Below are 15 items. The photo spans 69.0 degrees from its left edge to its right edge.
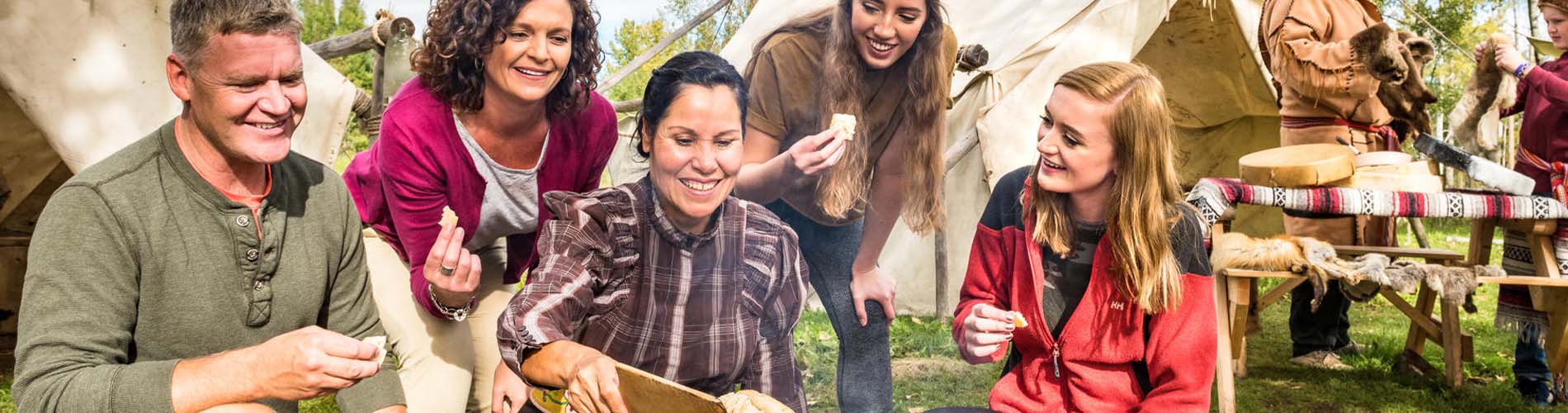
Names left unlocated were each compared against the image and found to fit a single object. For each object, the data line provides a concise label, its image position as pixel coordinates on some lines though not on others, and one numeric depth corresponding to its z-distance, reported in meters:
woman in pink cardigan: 2.71
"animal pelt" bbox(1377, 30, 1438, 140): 4.81
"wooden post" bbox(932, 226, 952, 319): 3.31
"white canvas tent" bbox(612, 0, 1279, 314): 3.25
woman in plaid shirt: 2.66
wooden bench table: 4.15
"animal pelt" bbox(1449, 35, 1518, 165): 5.13
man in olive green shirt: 2.11
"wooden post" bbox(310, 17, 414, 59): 3.65
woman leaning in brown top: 2.99
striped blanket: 4.13
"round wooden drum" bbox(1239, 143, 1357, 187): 4.13
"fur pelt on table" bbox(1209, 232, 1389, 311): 4.28
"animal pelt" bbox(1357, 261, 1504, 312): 4.30
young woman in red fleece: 2.66
